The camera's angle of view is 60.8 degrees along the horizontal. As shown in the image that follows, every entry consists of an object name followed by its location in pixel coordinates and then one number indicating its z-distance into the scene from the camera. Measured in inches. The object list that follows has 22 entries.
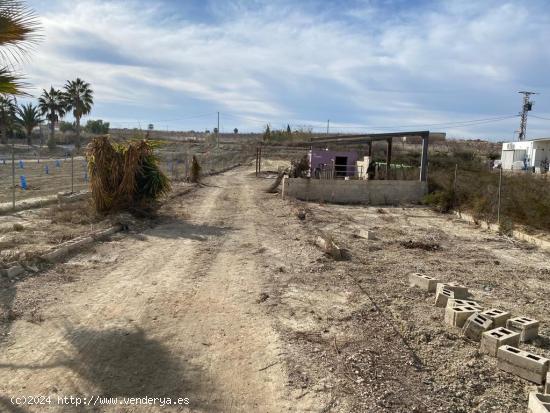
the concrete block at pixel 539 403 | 151.7
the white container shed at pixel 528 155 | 1832.4
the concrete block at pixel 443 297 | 272.2
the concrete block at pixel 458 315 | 238.7
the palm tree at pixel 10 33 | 224.8
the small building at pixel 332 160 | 1272.1
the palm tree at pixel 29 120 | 2608.3
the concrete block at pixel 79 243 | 368.6
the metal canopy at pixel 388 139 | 932.0
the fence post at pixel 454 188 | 806.0
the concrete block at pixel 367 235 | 499.5
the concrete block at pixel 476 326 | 221.9
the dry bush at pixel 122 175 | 537.6
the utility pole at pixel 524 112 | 2500.0
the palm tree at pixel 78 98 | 2581.2
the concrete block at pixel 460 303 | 250.6
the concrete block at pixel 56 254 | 326.6
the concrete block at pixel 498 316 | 230.5
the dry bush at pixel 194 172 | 1170.0
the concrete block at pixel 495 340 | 204.8
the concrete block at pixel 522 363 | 183.6
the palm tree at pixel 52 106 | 2689.5
